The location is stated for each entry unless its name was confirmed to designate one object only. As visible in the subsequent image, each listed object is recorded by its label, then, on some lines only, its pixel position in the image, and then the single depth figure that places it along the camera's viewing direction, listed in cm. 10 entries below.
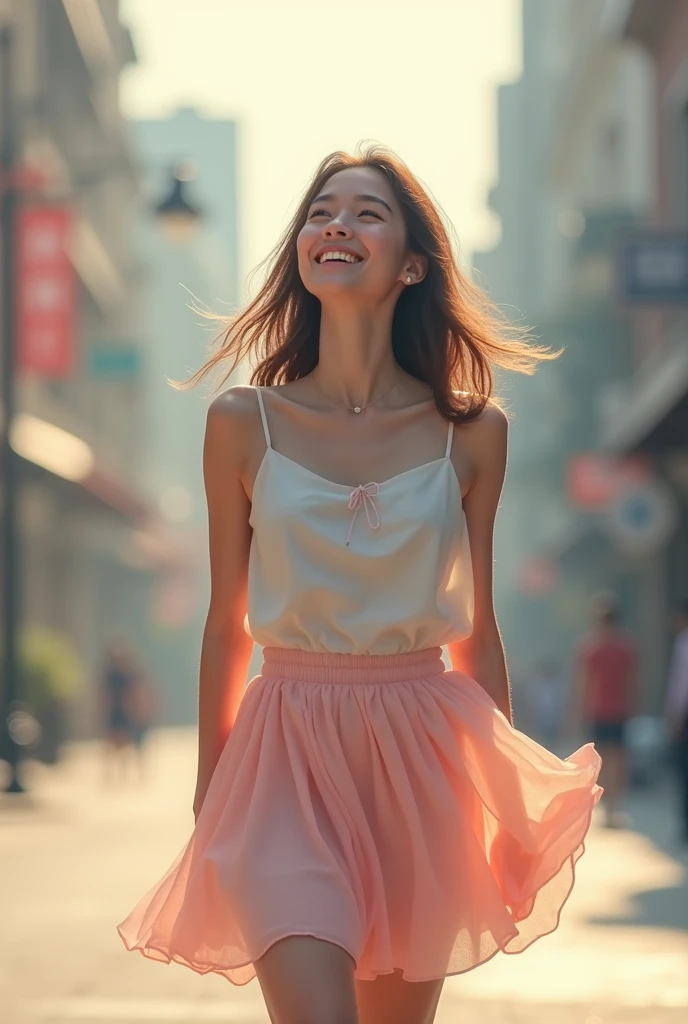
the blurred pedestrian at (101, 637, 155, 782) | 2520
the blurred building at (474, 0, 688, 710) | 2522
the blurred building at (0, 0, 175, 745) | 3016
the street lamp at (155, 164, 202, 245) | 2089
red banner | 2373
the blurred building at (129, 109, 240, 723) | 5878
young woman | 388
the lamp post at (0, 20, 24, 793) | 1983
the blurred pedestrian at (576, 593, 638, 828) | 1636
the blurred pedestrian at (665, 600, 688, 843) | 1498
